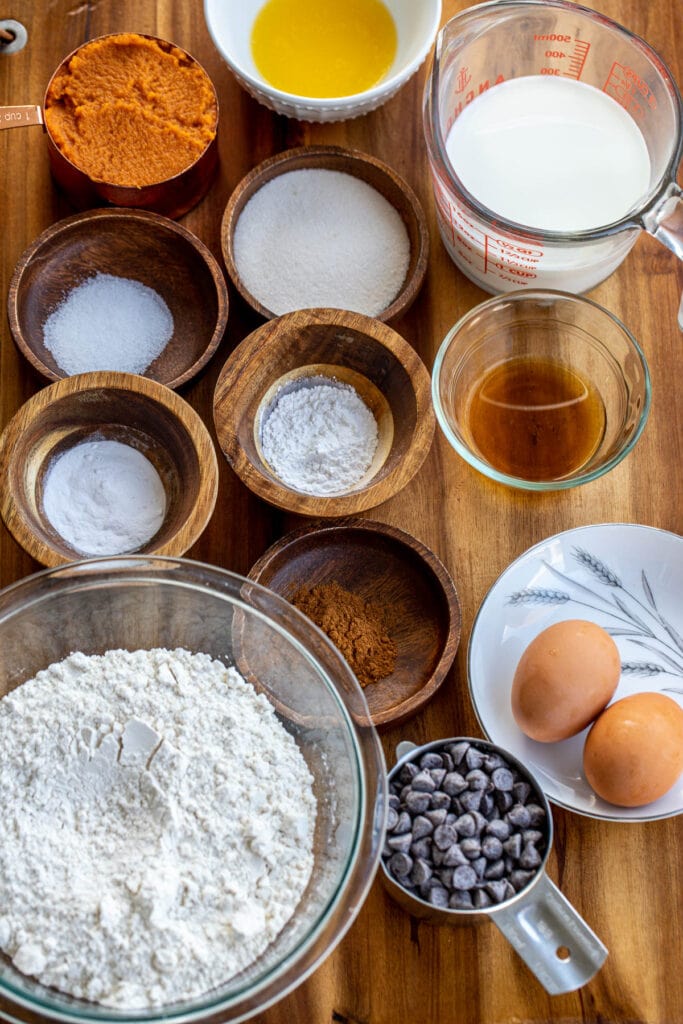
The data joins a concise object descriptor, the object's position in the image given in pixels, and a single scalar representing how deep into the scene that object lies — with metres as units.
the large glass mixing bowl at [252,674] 1.12
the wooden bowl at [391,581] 1.33
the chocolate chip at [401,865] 1.20
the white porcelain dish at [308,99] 1.41
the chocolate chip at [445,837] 1.20
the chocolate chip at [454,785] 1.22
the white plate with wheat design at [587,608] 1.34
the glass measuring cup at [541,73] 1.28
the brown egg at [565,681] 1.25
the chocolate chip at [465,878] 1.18
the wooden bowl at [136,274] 1.41
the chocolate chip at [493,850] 1.20
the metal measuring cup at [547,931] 1.17
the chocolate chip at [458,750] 1.23
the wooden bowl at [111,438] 1.28
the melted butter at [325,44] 1.49
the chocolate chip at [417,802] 1.21
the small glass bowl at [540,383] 1.39
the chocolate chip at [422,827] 1.21
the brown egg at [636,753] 1.23
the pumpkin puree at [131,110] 1.44
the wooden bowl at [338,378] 1.31
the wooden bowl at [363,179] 1.42
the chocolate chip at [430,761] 1.23
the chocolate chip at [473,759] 1.23
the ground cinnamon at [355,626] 1.33
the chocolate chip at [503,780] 1.22
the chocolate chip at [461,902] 1.17
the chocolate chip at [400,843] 1.20
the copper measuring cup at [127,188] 1.42
